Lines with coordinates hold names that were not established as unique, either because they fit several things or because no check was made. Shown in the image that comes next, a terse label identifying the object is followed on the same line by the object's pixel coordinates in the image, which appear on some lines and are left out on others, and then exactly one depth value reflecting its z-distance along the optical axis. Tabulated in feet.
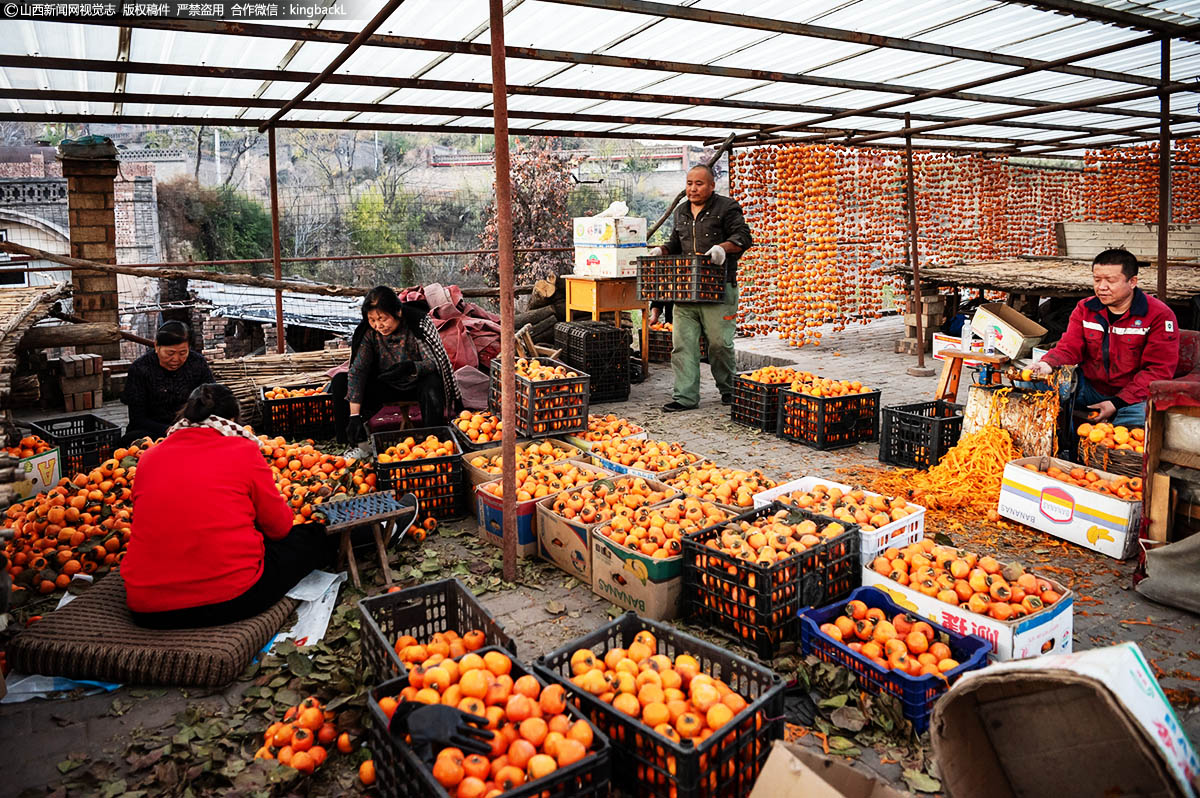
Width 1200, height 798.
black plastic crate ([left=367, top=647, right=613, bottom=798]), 6.95
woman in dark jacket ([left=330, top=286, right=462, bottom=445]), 20.42
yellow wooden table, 30.66
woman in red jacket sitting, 11.00
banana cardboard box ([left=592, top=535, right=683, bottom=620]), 12.20
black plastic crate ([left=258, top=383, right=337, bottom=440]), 23.08
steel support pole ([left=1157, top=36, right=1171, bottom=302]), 20.99
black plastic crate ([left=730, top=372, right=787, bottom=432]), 23.93
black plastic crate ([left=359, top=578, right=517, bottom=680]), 9.69
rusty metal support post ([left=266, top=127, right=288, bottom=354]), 28.96
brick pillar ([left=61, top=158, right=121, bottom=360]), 30.56
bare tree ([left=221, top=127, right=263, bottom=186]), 104.48
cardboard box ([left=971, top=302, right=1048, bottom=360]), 18.44
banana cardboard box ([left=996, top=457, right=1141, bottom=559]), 14.44
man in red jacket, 17.39
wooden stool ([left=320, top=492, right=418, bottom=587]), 13.12
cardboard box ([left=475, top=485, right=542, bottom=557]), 15.11
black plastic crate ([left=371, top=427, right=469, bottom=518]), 16.72
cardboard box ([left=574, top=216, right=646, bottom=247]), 29.81
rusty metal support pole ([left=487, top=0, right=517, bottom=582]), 12.73
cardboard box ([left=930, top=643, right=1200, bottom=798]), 5.54
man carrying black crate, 25.90
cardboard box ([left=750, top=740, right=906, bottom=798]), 6.36
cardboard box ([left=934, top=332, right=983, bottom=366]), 19.48
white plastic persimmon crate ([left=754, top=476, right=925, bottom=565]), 12.47
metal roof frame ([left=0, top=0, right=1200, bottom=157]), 17.88
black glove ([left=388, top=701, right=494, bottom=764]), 7.21
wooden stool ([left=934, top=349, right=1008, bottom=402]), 21.42
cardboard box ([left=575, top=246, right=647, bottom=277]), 30.12
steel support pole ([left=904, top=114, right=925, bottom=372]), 31.53
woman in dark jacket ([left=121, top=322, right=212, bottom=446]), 19.48
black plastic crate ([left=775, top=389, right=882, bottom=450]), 21.99
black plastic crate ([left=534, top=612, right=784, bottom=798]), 7.59
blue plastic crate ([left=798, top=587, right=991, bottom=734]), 9.39
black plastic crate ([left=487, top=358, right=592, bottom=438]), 19.07
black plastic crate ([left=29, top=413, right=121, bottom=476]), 19.24
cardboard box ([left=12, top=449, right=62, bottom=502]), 16.83
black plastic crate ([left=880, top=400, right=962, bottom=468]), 19.66
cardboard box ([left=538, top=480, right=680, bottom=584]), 13.79
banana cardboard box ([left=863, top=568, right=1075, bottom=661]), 10.05
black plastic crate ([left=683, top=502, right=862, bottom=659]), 11.17
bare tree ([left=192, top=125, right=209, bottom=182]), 100.57
